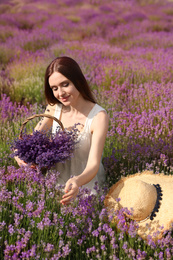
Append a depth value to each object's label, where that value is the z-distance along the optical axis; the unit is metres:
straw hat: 2.09
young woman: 2.46
